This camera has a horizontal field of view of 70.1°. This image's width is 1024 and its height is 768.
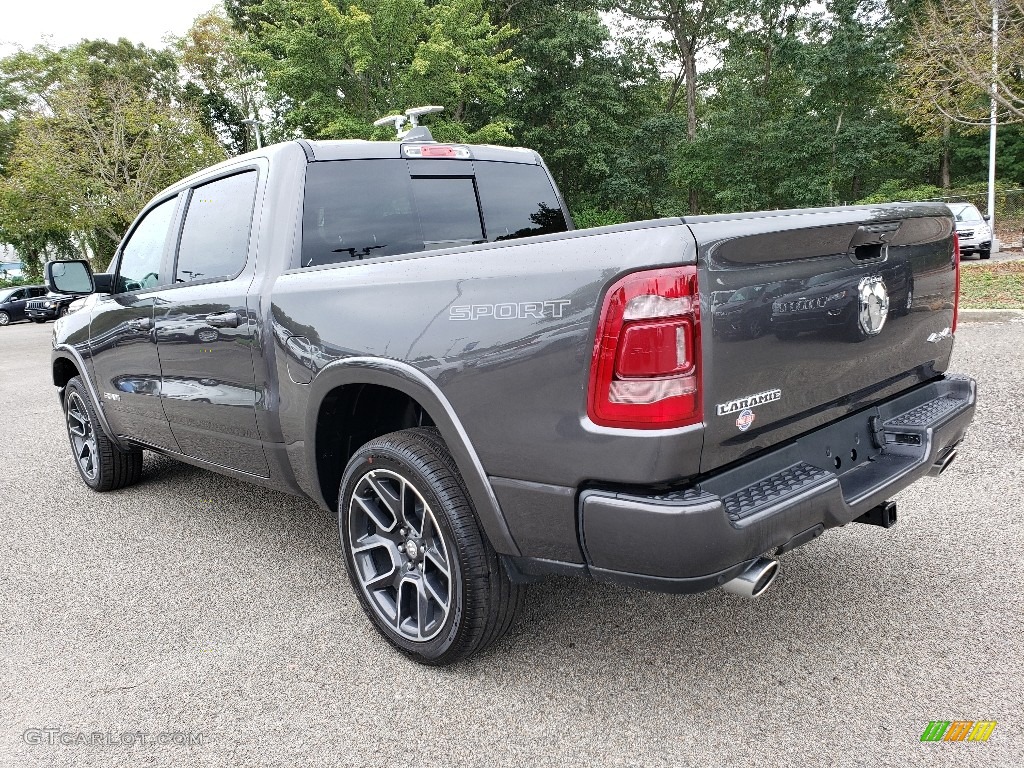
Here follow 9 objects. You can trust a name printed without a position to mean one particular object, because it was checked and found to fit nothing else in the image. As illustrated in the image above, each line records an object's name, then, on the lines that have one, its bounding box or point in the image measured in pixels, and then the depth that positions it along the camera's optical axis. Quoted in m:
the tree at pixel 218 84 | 39.06
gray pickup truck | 1.90
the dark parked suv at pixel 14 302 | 28.97
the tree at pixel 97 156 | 27.38
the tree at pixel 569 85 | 28.81
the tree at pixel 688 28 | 33.88
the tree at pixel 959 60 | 14.89
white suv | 18.91
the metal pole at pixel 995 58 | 14.55
